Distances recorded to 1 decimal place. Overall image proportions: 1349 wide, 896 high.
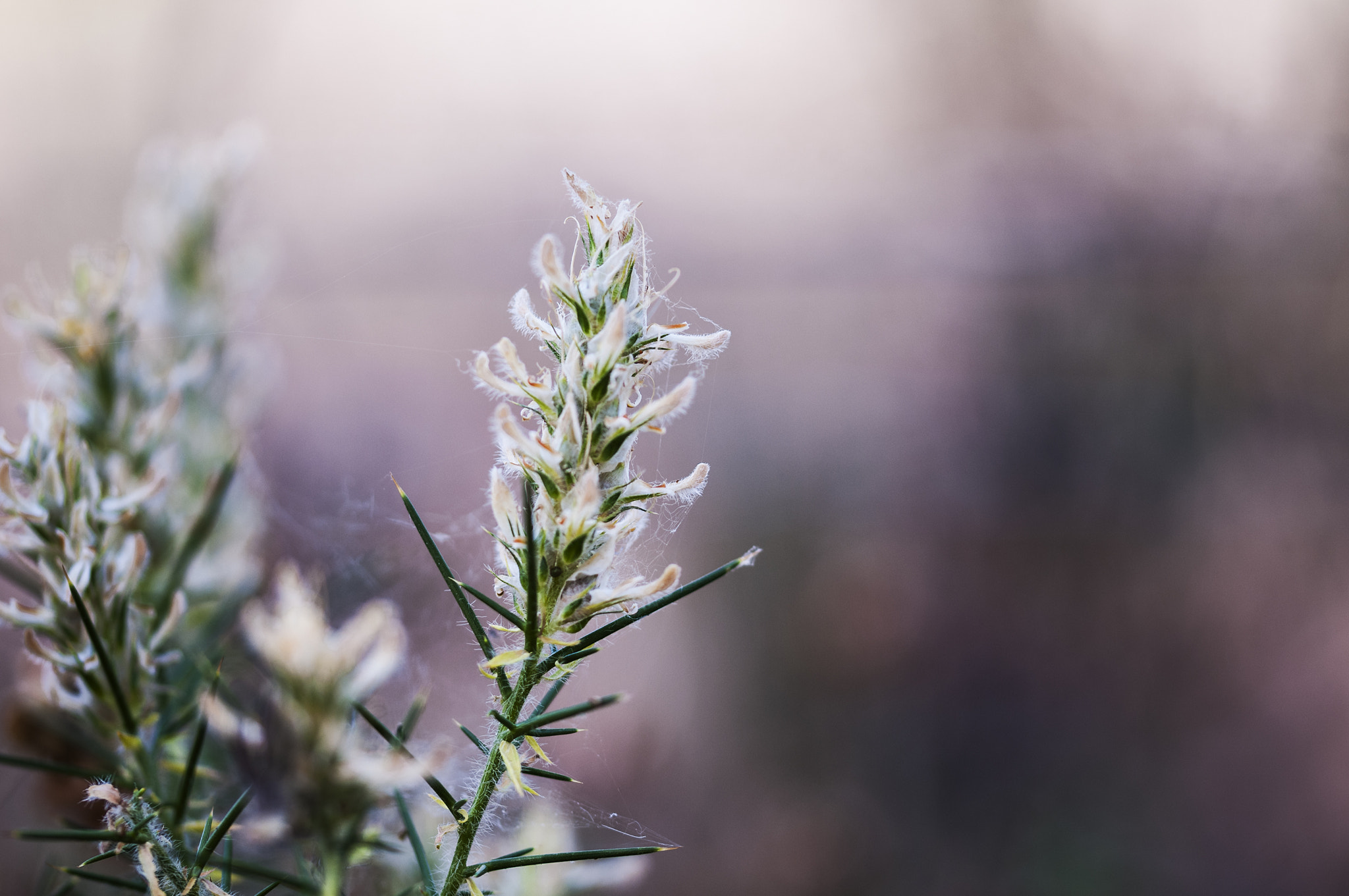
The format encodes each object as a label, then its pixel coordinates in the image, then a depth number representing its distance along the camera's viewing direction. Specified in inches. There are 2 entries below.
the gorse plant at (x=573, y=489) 8.5
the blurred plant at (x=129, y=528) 9.4
